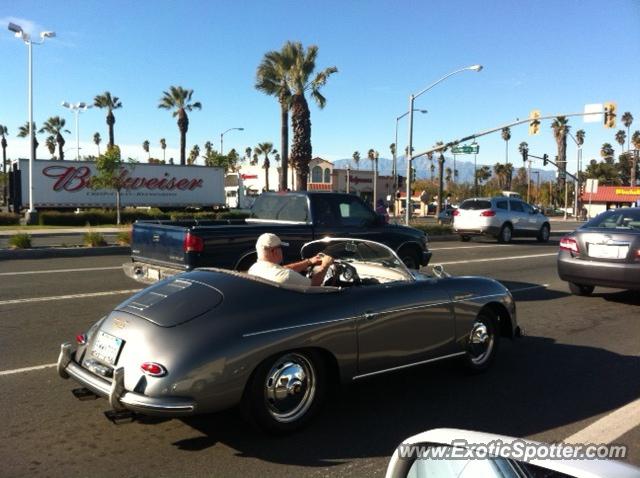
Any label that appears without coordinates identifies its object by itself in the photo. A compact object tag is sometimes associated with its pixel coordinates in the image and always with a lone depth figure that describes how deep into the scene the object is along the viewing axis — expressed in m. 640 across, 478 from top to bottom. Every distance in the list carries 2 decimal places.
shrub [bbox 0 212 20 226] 30.72
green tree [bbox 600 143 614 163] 96.19
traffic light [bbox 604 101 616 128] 25.97
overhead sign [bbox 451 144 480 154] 30.58
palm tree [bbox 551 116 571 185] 65.45
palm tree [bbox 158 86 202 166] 54.53
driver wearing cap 4.51
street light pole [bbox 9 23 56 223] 28.05
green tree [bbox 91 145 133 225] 32.97
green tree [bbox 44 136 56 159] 91.21
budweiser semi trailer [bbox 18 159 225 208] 34.78
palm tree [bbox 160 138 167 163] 116.88
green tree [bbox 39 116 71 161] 83.25
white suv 22.23
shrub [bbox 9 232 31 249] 16.53
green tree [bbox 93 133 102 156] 102.38
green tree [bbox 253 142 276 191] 88.22
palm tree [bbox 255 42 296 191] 31.97
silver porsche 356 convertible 3.47
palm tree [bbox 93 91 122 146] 63.31
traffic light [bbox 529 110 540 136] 27.22
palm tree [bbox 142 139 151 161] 117.88
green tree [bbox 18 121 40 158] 89.02
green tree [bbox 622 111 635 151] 88.56
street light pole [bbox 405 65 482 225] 28.32
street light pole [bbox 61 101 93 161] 44.56
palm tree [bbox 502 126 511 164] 106.43
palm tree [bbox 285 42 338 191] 31.48
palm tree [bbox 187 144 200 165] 111.32
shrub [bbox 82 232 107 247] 17.53
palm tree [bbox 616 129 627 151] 96.56
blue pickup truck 7.59
